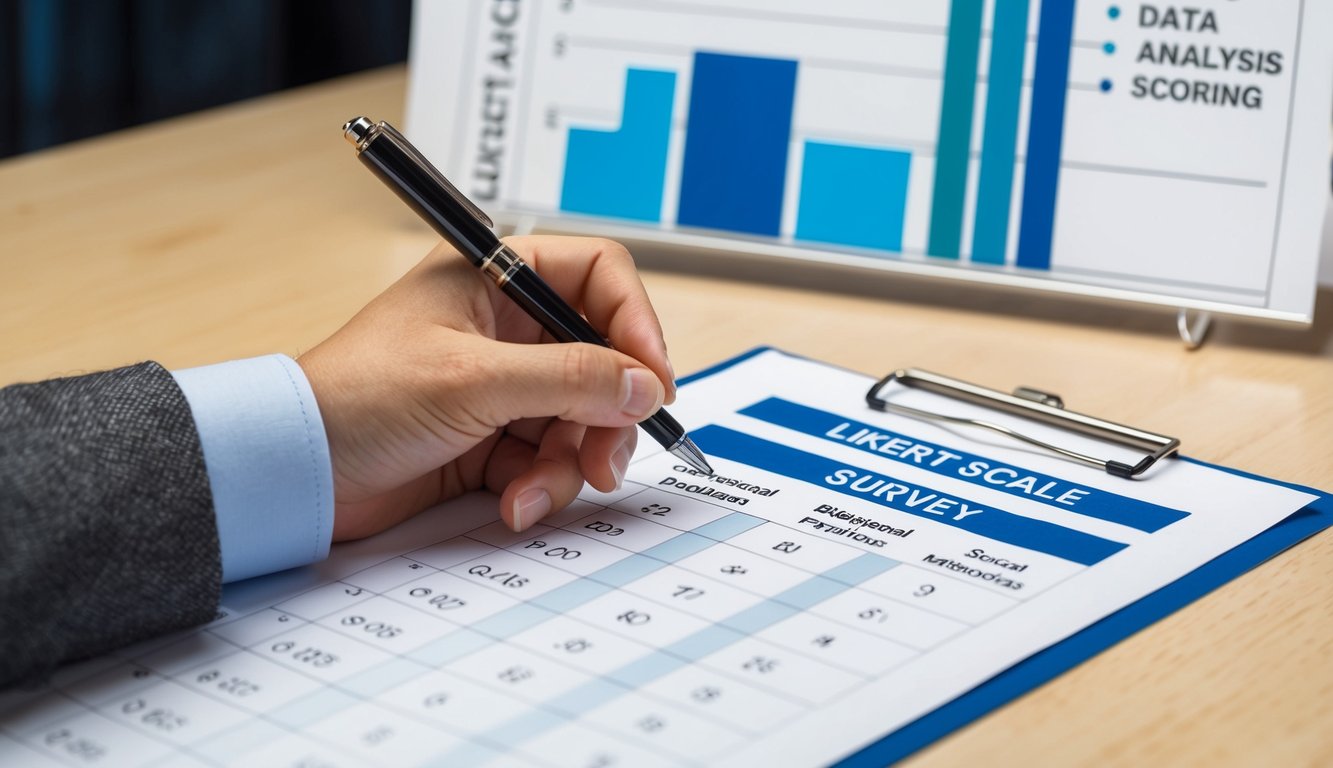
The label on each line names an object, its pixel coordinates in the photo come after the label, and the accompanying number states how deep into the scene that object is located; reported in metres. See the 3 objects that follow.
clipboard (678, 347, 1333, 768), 0.83
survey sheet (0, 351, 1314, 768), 0.82
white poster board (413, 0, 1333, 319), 1.08
